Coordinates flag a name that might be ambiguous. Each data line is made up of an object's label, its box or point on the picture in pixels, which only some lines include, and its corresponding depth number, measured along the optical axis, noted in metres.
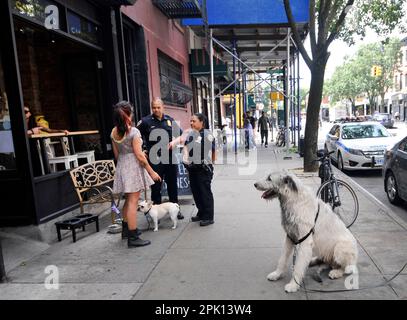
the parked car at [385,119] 37.51
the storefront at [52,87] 5.17
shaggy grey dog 3.68
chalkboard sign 7.46
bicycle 5.73
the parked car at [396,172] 6.87
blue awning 13.12
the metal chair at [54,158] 6.63
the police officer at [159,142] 6.32
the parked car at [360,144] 10.61
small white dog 5.74
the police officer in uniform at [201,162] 5.97
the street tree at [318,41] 9.92
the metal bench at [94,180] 5.94
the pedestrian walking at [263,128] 19.20
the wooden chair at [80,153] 7.33
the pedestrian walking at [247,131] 17.55
